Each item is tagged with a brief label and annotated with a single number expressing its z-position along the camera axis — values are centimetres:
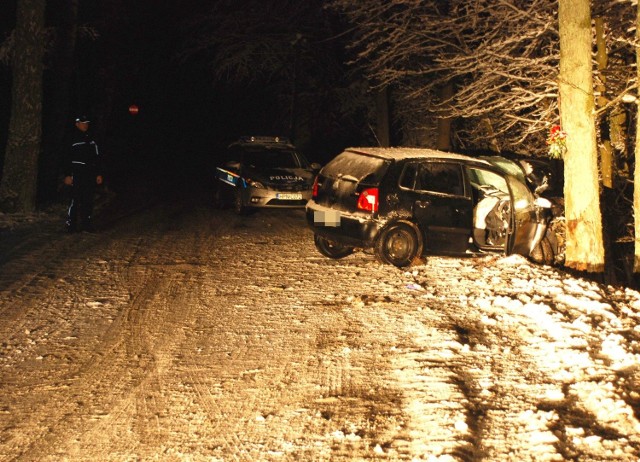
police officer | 1331
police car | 1627
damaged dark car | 1089
